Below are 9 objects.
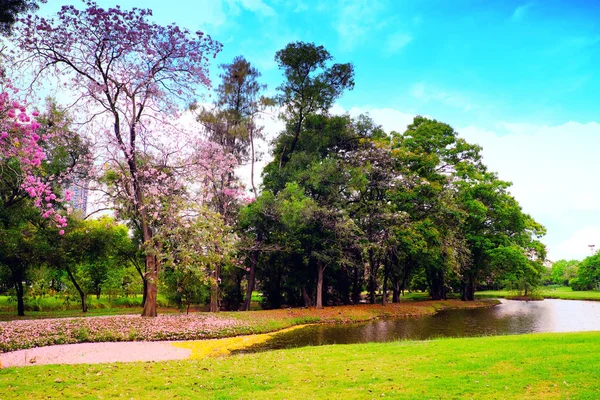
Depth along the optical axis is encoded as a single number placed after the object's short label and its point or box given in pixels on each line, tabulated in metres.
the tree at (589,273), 69.03
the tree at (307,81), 33.44
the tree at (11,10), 10.14
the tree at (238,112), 31.66
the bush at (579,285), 73.38
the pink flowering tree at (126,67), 17.38
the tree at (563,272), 96.56
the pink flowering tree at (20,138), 10.47
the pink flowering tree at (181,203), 20.48
